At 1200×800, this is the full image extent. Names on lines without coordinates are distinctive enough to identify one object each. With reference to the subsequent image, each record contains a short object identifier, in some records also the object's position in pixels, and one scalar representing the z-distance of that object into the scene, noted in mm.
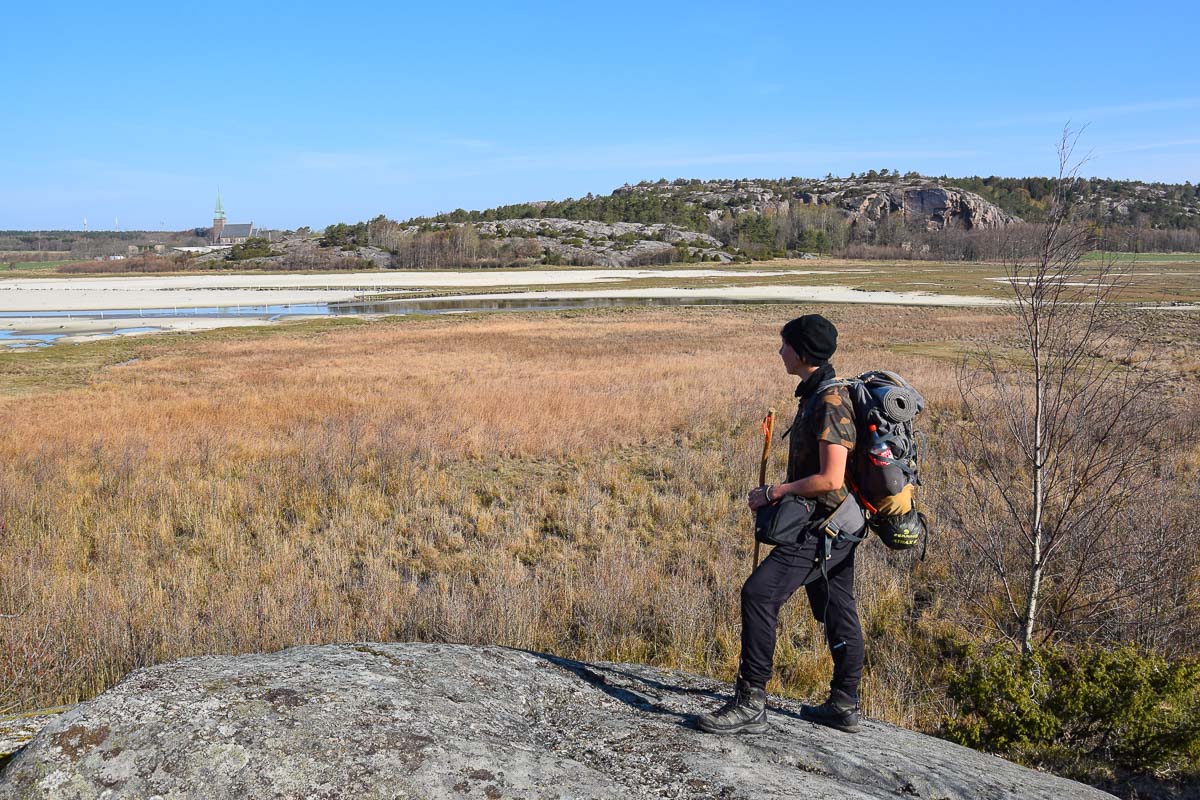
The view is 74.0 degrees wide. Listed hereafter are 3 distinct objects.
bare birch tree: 5672
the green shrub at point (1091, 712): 4605
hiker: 3830
